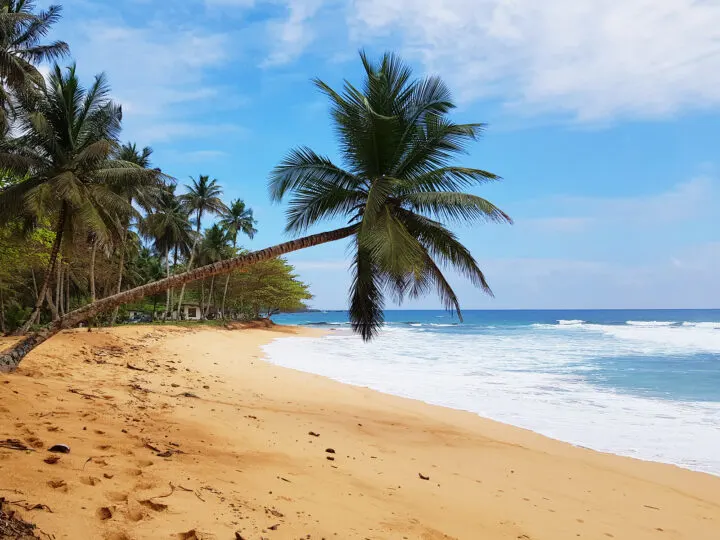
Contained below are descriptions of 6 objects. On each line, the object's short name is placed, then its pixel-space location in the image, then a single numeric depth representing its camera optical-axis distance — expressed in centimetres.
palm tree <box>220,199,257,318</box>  4216
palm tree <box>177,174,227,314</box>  3431
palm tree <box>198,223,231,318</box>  3906
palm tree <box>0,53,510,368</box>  771
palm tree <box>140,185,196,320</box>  3123
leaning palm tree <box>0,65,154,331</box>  1242
